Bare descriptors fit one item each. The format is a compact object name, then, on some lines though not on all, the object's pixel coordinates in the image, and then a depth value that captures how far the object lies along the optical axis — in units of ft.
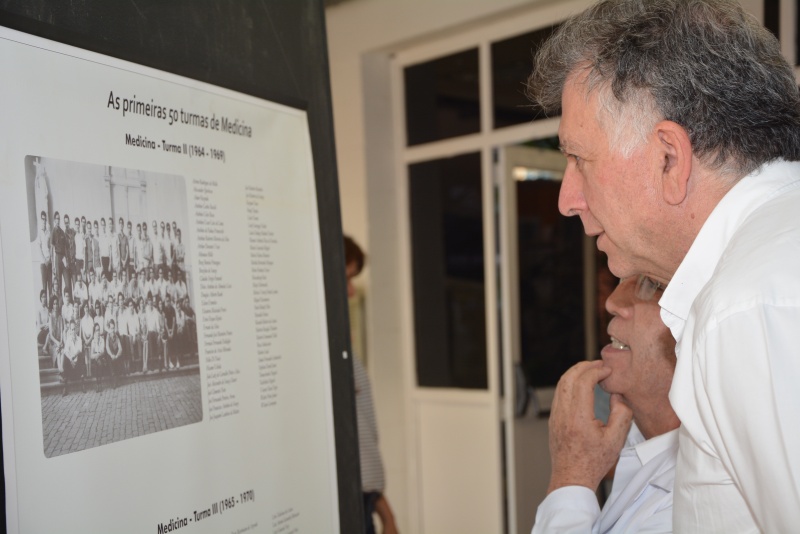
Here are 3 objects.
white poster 3.55
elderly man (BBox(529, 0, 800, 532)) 2.83
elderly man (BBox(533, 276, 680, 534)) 5.74
